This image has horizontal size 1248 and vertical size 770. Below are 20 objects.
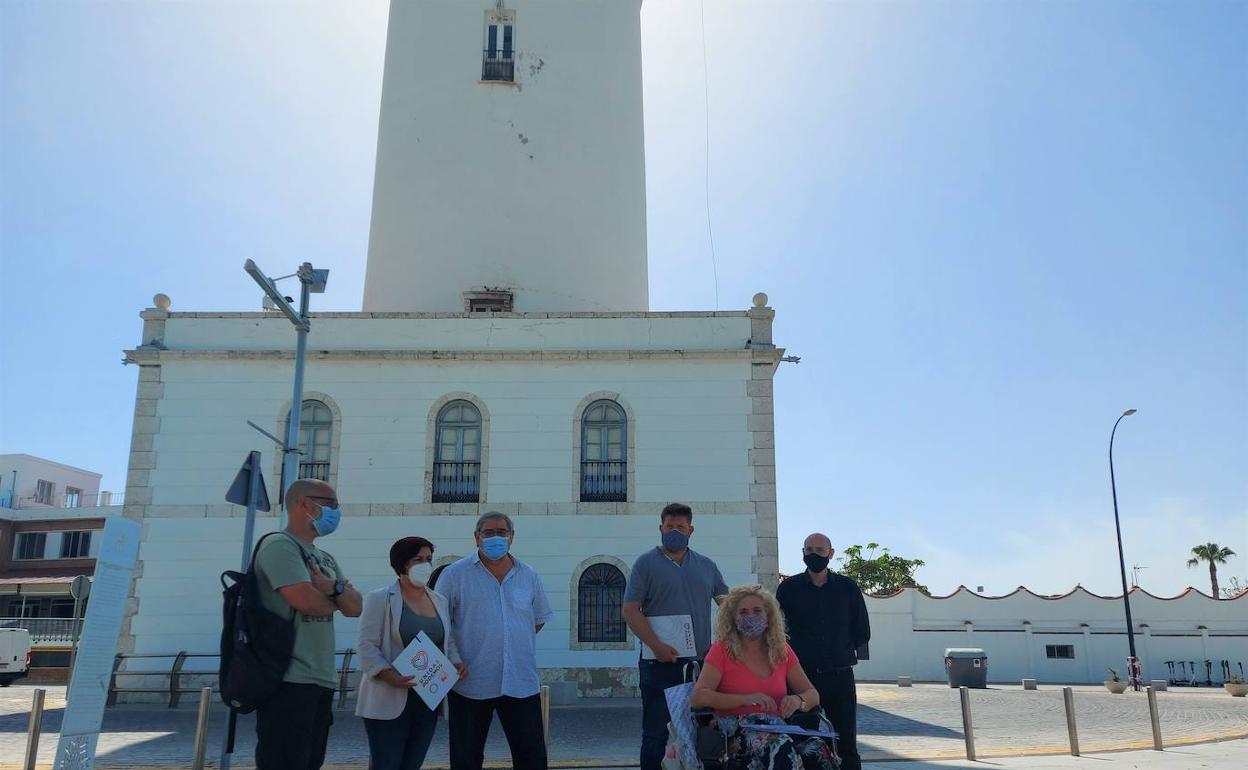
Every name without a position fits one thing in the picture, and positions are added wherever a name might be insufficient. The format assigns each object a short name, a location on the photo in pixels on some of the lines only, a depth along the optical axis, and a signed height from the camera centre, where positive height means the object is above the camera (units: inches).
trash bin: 1057.5 -68.7
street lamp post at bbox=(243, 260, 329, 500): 459.8 +121.8
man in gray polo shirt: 247.0 -1.1
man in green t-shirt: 181.0 -7.4
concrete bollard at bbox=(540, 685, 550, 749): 364.5 -37.8
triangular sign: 366.6 +37.2
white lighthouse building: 656.4 +99.0
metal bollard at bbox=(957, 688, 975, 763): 387.2 -49.9
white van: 956.6 -57.6
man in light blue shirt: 220.2 -11.5
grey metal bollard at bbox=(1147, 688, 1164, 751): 418.9 -48.2
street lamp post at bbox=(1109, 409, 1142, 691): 1056.8 -44.6
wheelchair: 201.8 -28.4
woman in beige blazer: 213.2 -11.8
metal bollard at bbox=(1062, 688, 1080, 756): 392.2 -47.4
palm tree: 2027.6 +88.2
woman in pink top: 201.6 -18.1
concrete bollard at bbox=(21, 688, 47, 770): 350.9 -45.9
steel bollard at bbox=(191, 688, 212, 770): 351.6 -48.6
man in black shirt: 269.9 -8.4
